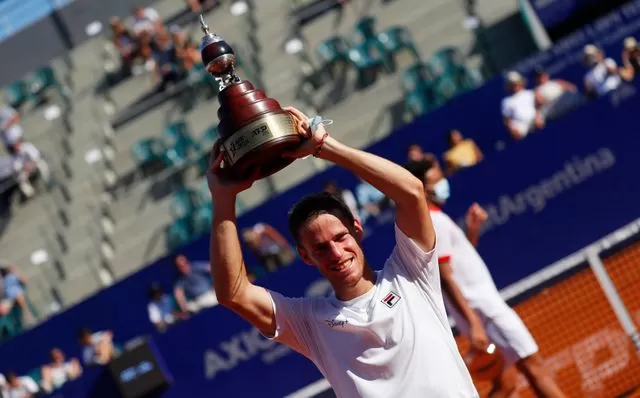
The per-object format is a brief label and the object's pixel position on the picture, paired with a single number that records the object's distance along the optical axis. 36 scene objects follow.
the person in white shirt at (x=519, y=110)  12.87
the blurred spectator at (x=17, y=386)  12.09
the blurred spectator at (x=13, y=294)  16.66
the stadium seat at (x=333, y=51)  17.59
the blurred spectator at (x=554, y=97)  13.16
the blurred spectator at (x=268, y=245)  12.41
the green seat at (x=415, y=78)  16.31
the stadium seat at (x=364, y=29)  17.73
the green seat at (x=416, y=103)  16.02
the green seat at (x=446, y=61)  16.34
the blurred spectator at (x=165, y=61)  18.98
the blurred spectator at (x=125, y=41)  19.80
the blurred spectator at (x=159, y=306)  12.84
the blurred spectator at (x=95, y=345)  12.26
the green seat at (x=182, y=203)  16.73
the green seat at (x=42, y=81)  20.81
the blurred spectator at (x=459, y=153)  12.43
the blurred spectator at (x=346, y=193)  12.11
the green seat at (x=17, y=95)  20.95
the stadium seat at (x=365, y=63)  17.28
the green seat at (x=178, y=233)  16.59
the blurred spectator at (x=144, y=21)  19.55
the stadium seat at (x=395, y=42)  17.33
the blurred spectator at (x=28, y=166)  19.44
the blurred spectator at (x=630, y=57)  13.28
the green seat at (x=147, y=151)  18.31
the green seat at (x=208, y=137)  17.83
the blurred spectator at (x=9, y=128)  19.70
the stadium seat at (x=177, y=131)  18.14
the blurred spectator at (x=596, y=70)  13.19
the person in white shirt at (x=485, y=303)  6.63
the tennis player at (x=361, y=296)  3.74
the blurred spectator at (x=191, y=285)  12.71
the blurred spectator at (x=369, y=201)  11.97
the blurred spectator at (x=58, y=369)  12.52
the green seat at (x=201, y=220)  16.12
